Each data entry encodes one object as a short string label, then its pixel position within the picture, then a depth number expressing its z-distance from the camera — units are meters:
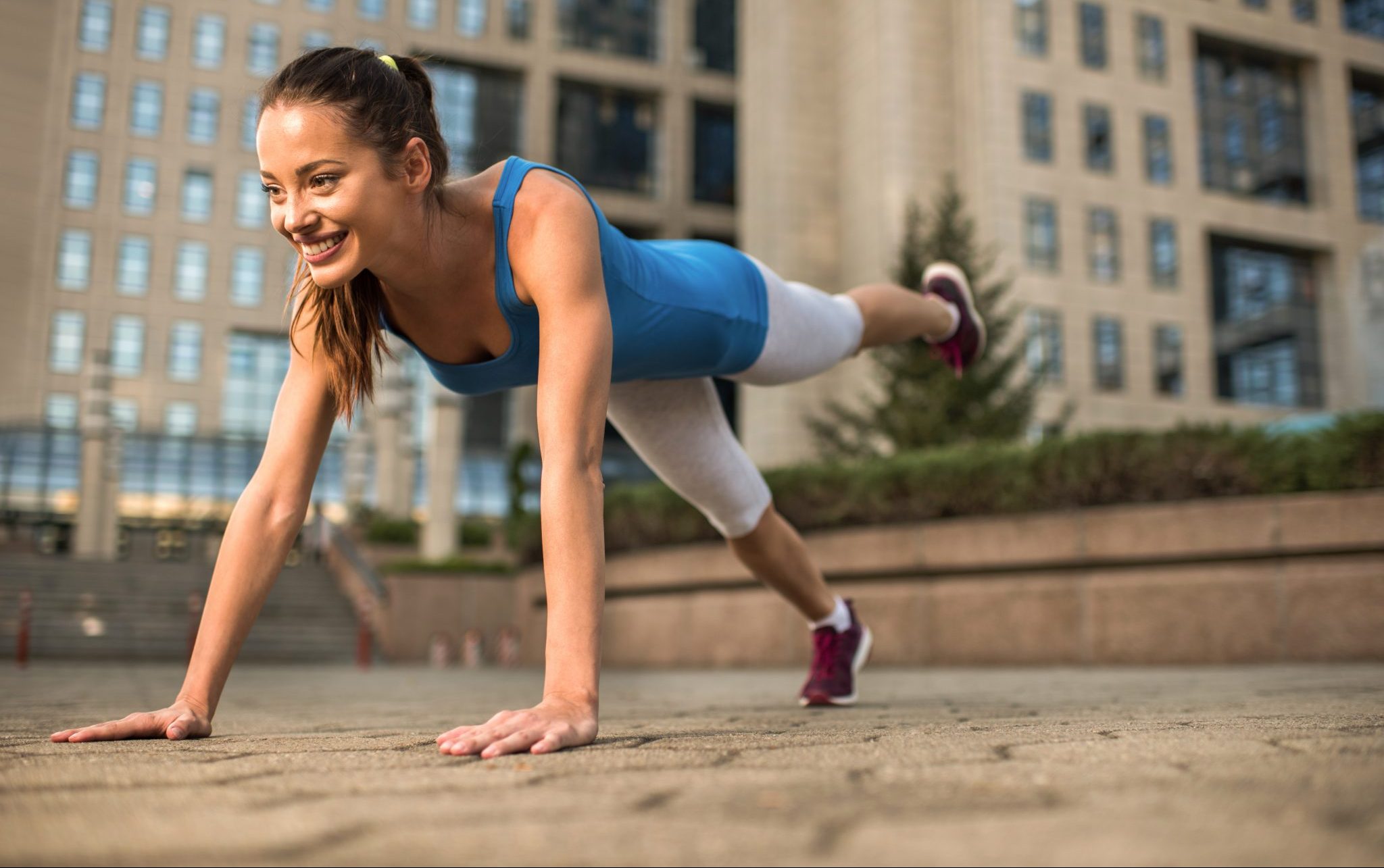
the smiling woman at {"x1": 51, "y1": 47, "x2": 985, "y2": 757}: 2.36
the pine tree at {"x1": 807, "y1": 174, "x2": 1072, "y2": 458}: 19.67
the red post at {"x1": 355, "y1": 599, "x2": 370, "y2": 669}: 15.34
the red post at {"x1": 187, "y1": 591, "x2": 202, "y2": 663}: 15.07
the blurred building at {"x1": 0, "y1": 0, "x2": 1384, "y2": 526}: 33.03
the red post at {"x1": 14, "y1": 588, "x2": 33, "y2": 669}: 13.94
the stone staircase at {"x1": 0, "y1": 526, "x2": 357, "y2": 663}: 17.20
